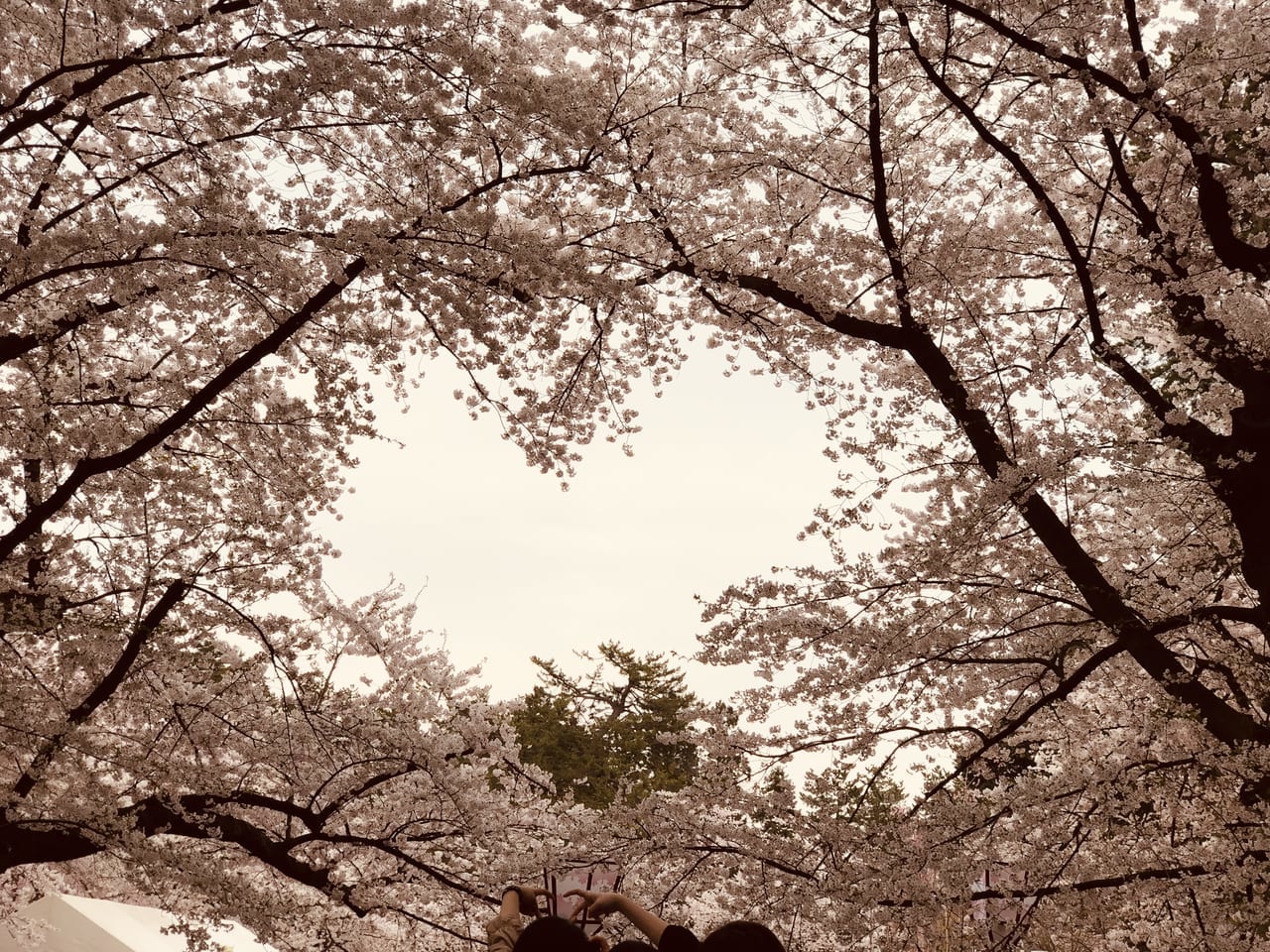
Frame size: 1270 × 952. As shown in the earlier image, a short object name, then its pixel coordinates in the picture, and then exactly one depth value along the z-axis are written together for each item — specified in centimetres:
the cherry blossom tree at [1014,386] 523
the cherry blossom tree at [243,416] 451
